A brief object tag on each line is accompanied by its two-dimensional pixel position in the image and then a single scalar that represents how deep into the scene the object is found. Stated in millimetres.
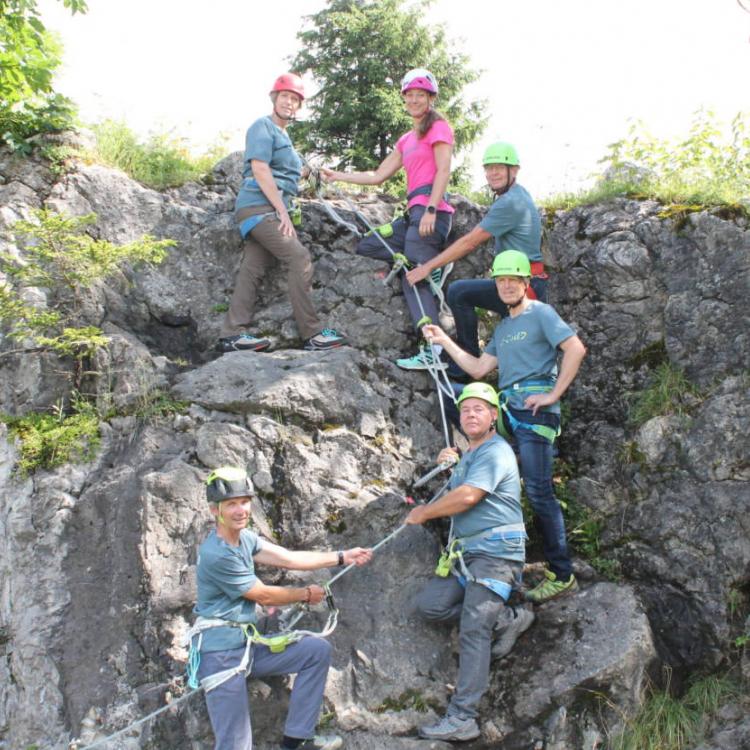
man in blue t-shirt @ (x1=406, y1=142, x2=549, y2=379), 7156
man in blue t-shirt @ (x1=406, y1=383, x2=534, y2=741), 5434
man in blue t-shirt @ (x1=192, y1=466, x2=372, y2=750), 4898
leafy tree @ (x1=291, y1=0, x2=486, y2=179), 15625
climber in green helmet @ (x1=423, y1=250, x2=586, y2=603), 6141
